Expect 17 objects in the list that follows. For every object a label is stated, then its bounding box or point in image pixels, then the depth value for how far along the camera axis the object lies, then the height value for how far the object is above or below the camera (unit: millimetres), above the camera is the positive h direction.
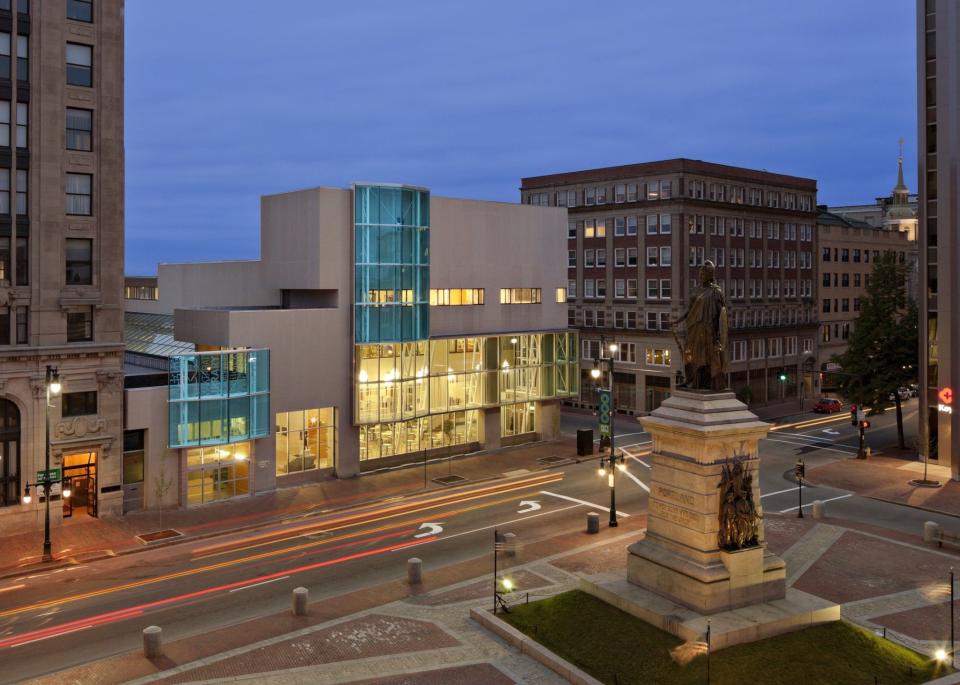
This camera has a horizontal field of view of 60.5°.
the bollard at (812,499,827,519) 36812 -7144
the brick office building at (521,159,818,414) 70375 +8066
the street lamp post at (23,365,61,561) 31375 -4569
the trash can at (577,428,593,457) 51656 -5829
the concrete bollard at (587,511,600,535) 34000 -7196
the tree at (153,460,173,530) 37688 -6333
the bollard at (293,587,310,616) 25000 -7690
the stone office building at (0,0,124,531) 35312 +4491
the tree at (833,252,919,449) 52781 +99
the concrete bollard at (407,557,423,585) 27906 -7560
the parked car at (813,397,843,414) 70938 -4801
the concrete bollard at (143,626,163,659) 21984 -7882
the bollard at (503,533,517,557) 28188 -6908
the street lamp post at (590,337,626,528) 35156 -5983
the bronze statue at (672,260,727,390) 23250 +257
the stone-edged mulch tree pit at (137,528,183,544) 34062 -7853
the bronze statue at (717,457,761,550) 22234 -4270
